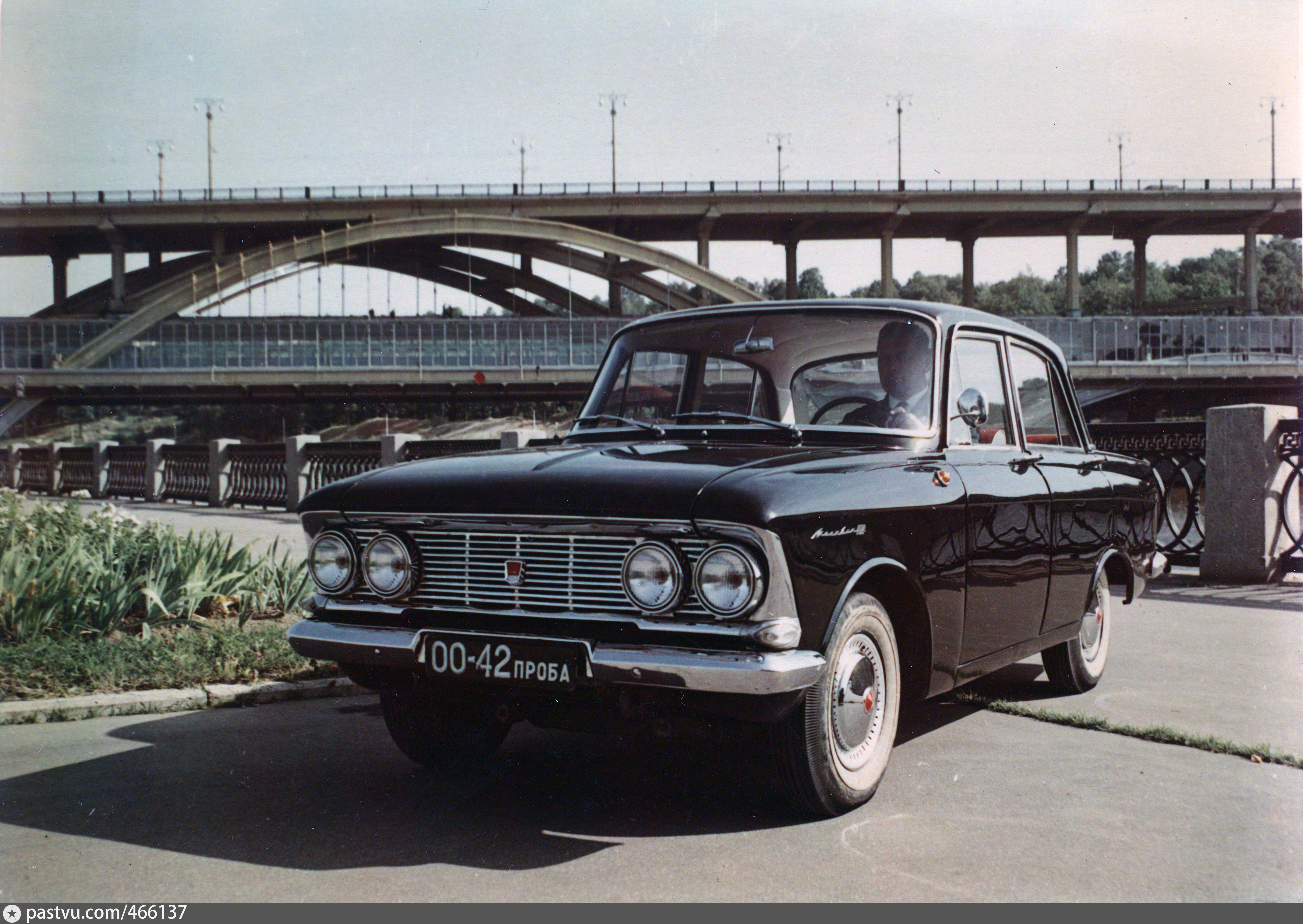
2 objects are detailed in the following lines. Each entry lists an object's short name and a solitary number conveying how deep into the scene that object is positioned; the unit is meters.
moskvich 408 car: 3.72
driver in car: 4.85
